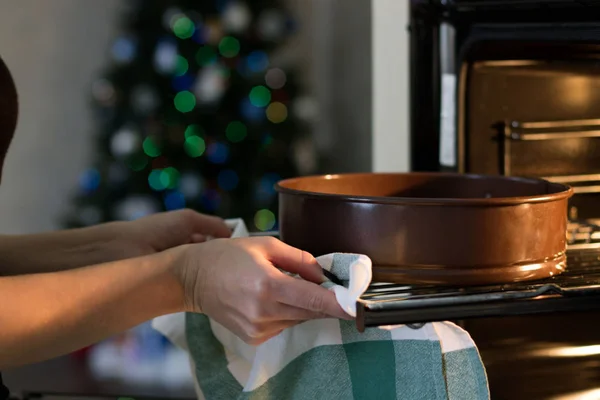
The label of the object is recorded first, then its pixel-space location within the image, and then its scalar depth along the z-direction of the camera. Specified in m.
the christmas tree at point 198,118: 2.74
